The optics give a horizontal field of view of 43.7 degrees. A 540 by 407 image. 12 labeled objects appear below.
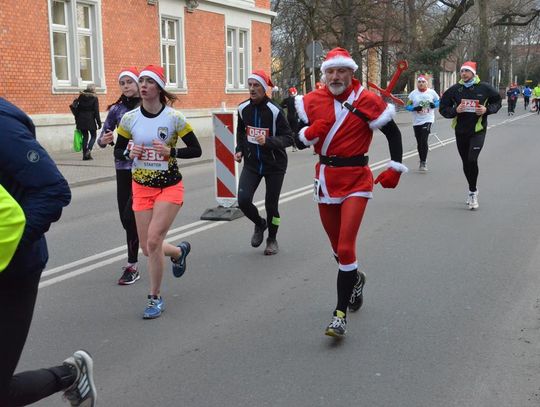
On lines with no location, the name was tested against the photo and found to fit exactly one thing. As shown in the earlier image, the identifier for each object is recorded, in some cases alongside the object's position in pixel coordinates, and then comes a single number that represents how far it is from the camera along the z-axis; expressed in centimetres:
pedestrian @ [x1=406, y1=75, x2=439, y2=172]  1330
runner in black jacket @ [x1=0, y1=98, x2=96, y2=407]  247
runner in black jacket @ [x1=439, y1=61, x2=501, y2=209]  905
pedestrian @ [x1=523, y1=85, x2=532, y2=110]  4734
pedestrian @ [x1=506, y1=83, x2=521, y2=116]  3934
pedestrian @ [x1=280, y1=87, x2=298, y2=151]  1119
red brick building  1672
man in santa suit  448
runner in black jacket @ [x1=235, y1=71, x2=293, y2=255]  661
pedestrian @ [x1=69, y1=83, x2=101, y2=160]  1620
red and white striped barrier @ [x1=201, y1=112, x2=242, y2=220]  946
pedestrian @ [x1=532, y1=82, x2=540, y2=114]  4199
